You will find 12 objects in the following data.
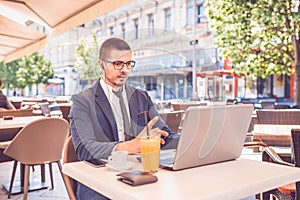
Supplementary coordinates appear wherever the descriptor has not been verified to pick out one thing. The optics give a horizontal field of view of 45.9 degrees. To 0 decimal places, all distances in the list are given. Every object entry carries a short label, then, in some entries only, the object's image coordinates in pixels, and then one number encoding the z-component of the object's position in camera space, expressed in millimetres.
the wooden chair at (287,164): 1890
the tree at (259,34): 6359
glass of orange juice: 1351
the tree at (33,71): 21281
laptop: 1291
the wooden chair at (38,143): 3105
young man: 1620
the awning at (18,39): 5274
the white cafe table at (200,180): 1137
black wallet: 1214
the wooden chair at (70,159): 1683
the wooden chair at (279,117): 3836
